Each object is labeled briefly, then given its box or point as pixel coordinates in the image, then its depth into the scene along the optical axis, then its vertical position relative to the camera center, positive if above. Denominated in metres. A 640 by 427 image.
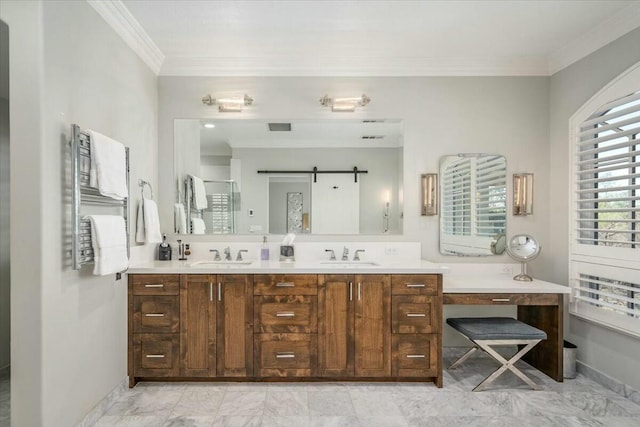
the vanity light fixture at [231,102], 3.09 +0.91
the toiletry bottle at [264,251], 3.11 -0.35
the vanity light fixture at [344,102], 3.09 +0.91
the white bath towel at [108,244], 2.03 -0.20
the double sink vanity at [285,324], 2.58 -0.80
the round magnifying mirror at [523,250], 2.94 -0.32
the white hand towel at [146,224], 2.72 -0.11
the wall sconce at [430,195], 3.17 +0.13
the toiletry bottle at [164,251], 3.03 -0.34
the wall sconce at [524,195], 3.17 +0.13
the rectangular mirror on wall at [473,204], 3.20 +0.05
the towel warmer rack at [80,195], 1.91 +0.08
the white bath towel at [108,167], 2.04 +0.25
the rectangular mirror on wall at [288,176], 3.17 +0.29
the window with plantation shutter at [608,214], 2.40 -0.03
